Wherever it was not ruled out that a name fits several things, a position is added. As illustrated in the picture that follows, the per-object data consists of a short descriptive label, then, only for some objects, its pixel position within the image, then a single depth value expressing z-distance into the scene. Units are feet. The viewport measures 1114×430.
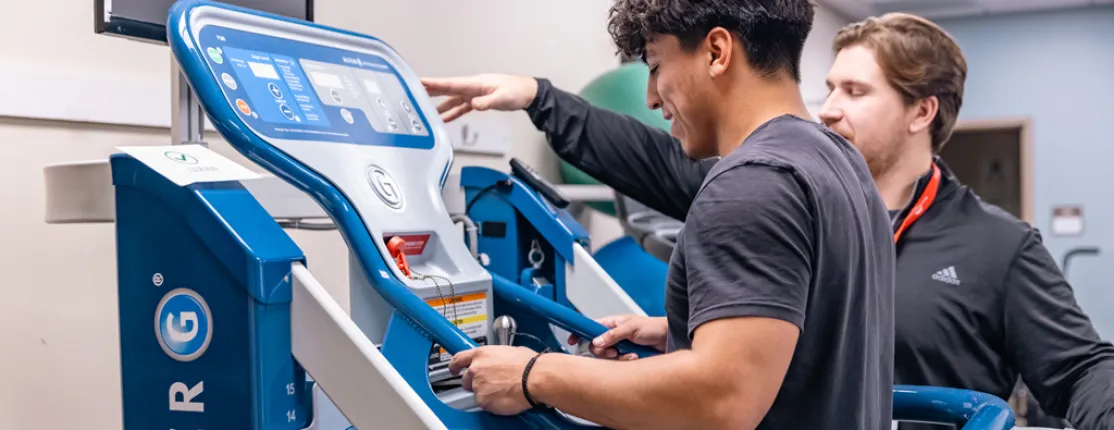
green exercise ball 11.17
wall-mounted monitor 4.69
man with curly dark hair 3.22
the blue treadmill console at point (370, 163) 4.34
